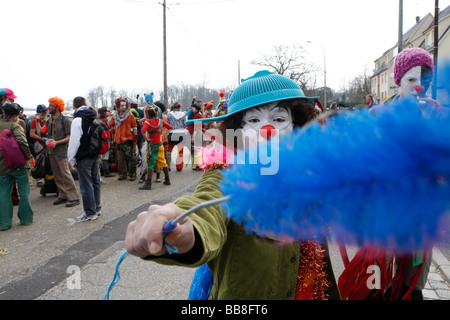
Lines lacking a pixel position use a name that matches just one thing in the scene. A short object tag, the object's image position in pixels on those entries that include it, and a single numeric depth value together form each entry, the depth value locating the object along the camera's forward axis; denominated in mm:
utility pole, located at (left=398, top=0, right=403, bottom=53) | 11392
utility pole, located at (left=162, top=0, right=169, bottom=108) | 19609
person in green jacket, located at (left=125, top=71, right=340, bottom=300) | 835
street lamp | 29416
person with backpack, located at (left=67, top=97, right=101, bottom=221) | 5414
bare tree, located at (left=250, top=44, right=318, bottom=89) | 39594
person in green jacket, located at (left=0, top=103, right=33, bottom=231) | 4930
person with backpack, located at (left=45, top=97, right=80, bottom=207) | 6258
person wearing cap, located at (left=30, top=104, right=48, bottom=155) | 7341
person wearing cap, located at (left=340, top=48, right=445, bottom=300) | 1965
